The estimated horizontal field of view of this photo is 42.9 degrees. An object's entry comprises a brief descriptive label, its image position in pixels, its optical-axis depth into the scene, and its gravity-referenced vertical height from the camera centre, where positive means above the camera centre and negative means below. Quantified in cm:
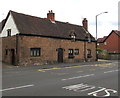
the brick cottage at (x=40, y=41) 2123 +183
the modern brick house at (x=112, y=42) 5092 +343
